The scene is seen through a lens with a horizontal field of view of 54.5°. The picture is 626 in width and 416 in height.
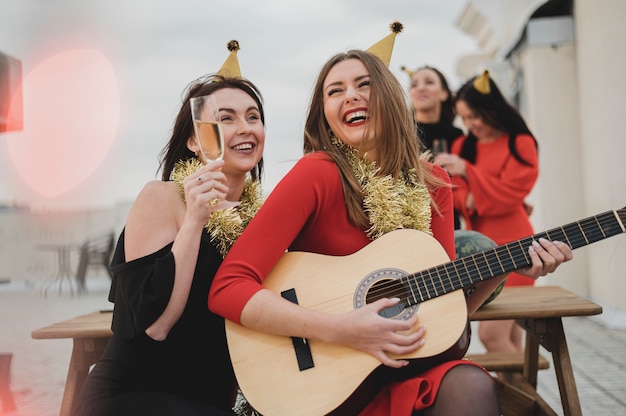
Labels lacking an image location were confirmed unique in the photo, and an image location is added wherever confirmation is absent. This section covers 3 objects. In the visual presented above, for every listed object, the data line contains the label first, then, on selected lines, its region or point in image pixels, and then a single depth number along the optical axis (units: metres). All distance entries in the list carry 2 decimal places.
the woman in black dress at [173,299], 1.94
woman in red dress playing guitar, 1.85
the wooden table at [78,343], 2.50
